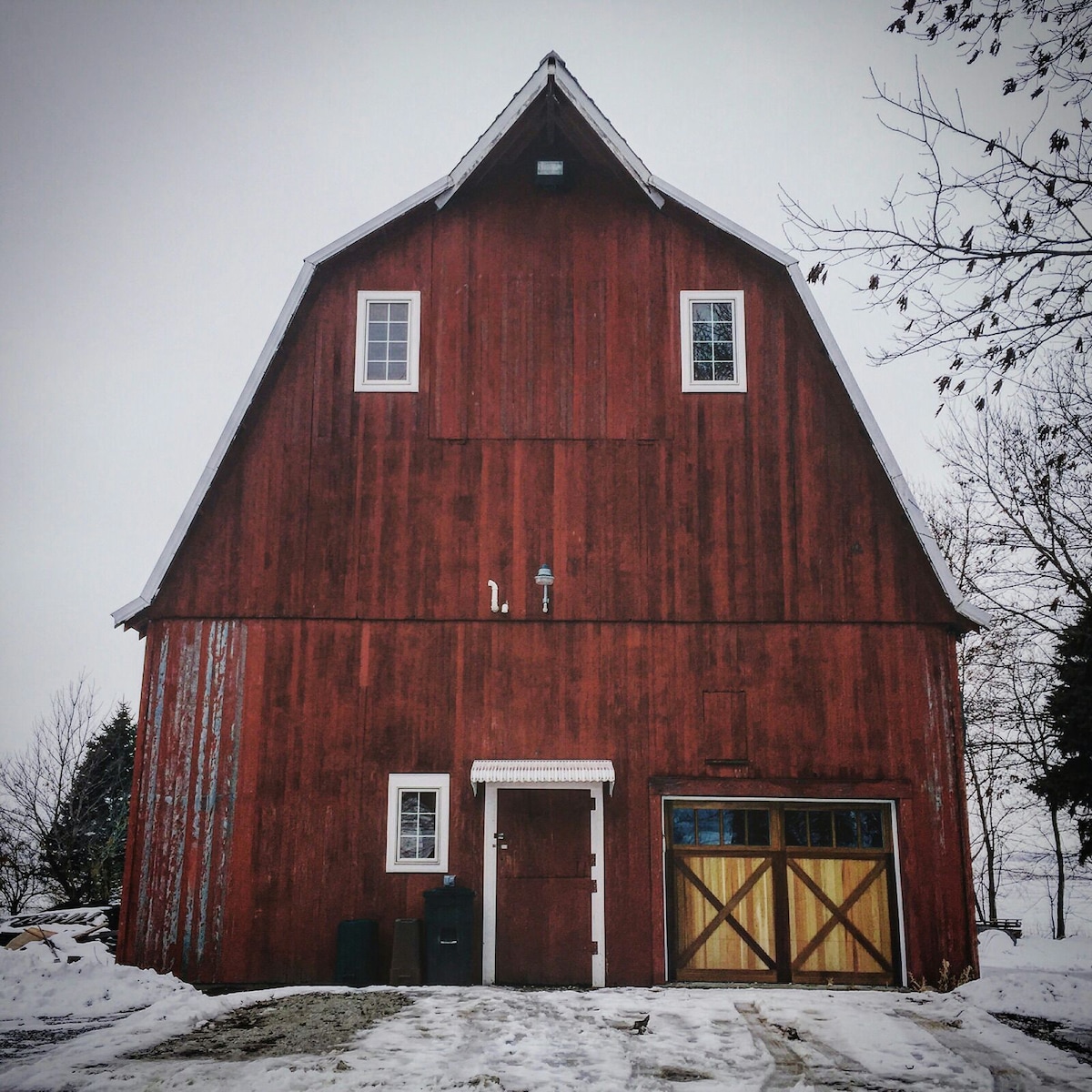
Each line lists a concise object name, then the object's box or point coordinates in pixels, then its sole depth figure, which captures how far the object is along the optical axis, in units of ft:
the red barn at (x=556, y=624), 33.40
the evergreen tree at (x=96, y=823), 71.92
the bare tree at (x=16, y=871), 71.61
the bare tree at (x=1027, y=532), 55.11
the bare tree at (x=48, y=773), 79.20
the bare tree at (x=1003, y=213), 15.51
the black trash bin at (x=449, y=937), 31.89
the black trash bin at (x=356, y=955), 31.96
